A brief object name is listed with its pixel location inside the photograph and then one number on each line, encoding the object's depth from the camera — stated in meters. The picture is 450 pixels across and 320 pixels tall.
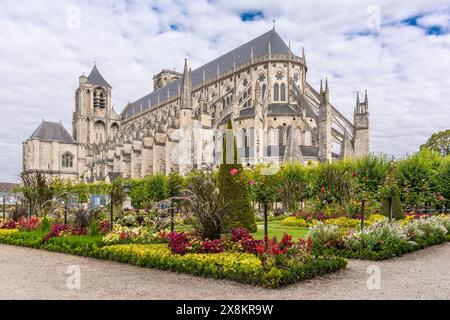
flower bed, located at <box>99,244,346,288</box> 7.08
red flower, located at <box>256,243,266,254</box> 7.64
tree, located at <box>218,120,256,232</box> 13.24
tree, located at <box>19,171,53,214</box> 17.12
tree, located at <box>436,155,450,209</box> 21.16
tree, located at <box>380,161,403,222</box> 12.98
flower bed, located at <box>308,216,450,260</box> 9.91
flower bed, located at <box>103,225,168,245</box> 11.26
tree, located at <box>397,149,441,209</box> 21.10
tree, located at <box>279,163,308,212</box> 24.55
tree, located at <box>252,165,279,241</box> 9.10
